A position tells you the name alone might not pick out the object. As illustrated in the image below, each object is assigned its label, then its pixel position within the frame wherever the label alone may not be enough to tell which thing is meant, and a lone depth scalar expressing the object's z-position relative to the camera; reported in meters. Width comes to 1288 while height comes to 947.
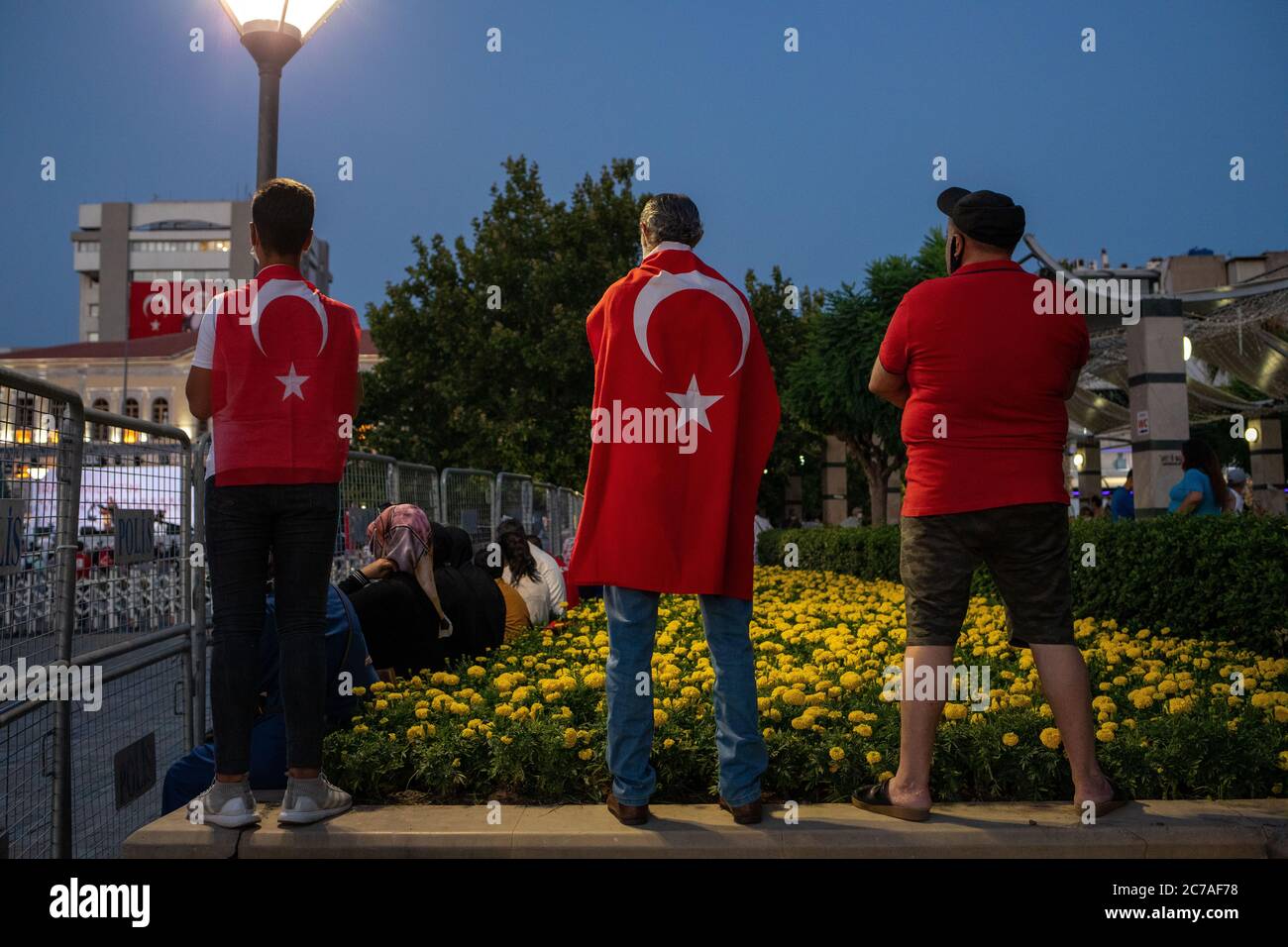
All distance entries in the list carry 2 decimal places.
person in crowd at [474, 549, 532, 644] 8.39
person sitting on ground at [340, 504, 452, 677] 6.20
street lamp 5.49
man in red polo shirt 3.76
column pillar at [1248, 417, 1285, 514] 26.88
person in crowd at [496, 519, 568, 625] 9.51
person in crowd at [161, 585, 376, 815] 4.33
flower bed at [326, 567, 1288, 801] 4.13
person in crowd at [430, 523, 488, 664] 6.84
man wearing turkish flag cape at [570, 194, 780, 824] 3.72
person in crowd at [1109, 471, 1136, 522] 18.23
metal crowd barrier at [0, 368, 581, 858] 3.71
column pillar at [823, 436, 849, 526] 29.31
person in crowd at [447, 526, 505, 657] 7.13
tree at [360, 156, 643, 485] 28.69
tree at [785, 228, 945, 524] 21.77
